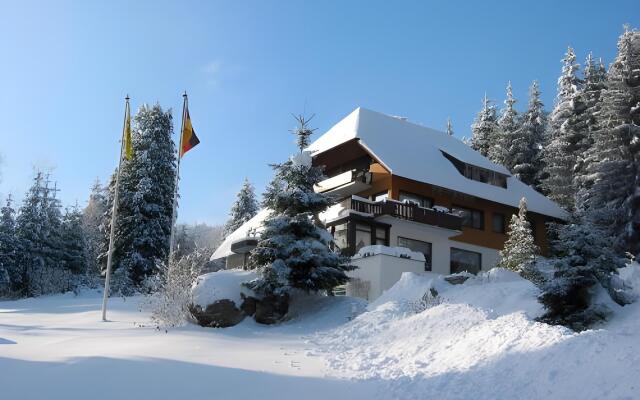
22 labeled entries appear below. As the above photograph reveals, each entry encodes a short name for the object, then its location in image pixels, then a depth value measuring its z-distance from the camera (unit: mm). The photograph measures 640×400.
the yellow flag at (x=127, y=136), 25547
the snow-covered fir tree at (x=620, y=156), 30547
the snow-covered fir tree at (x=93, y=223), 53906
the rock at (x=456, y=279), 18359
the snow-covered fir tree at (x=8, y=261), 44428
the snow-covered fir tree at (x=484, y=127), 57969
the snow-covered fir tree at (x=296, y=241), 20469
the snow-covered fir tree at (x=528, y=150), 47344
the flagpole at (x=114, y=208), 23844
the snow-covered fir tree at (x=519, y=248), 26516
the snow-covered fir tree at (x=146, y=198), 42062
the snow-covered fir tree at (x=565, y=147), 41125
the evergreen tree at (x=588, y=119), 35438
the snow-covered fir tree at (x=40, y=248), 43281
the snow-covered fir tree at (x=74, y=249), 47781
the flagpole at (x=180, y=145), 25233
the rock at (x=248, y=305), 20250
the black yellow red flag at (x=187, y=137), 27141
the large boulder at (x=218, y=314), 19422
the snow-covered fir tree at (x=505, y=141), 48281
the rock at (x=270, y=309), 20172
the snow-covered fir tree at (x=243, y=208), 58609
